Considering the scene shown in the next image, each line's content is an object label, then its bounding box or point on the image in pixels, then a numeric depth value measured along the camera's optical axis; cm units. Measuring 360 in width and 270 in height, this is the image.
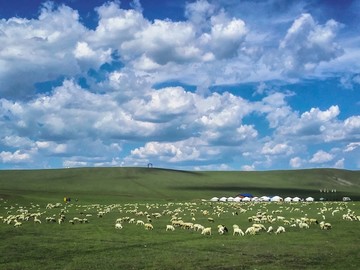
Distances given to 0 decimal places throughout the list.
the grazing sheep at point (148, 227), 4762
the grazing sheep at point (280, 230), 4264
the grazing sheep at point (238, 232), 4097
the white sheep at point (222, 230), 4231
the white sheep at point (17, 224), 5047
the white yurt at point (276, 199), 14339
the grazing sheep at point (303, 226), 4720
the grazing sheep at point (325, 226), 4647
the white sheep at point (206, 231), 4192
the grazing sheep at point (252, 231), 4143
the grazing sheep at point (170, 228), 4624
